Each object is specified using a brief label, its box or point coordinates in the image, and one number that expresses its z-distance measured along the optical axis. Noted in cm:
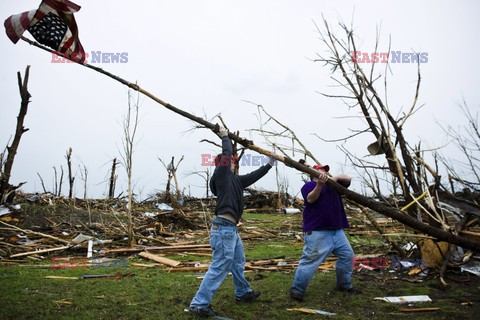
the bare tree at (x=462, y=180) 471
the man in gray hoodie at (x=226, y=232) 379
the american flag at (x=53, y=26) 328
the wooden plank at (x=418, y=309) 394
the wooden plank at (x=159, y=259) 660
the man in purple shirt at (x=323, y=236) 434
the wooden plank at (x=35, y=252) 712
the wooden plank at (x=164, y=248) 775
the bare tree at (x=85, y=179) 1477
